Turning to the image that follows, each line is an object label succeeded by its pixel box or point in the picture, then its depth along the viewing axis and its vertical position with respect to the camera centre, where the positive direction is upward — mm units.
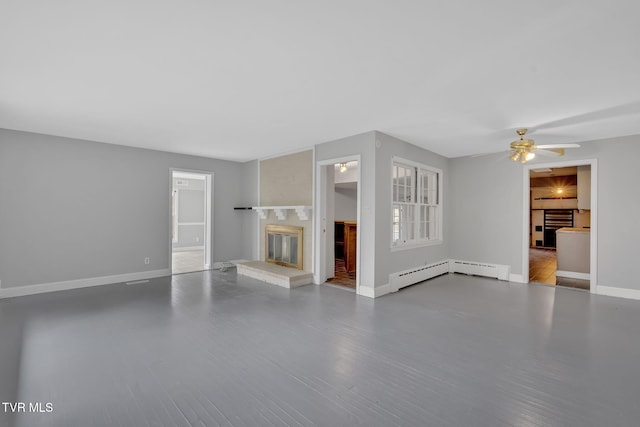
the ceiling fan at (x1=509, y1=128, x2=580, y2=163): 4012 +876
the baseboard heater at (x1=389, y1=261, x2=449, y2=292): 4844 -1066
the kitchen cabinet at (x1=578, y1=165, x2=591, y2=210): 6160 +608
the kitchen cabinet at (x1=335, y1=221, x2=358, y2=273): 6324 -653
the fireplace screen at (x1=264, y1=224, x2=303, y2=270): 5719 -641
